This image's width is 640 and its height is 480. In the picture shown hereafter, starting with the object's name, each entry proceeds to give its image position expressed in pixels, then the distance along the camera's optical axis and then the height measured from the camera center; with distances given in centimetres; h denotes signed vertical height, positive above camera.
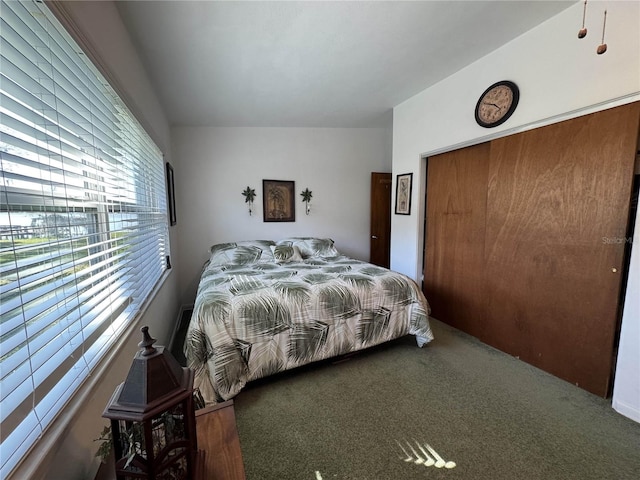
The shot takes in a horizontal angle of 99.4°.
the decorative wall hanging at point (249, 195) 396 +25
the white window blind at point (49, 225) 66 -3
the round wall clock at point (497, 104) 222 +91
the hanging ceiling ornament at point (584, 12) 170 +126
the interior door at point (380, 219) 432 -12
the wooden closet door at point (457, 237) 266 -27
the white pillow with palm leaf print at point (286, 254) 330 -51
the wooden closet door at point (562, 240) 175 -22
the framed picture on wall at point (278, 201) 404 +17
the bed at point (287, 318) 183 -82
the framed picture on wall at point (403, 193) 334 +22
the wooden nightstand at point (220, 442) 79 -74
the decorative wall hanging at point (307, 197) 419 +23
